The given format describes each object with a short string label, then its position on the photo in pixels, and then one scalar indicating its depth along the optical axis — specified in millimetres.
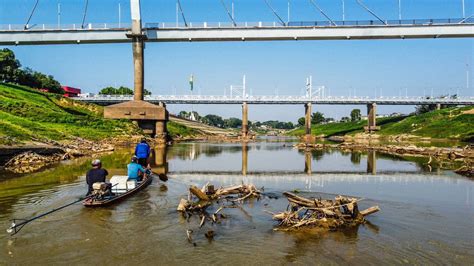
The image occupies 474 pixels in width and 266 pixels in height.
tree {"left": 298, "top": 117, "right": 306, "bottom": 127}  196762
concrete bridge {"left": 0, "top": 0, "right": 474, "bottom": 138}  48375
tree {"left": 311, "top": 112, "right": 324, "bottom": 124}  179125
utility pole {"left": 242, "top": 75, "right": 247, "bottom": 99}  117600
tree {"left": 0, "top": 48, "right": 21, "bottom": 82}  82750
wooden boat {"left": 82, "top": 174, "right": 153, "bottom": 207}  11625
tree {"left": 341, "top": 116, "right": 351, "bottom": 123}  170625
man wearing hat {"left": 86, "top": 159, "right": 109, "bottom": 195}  11953
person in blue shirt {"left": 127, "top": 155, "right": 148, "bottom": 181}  14598
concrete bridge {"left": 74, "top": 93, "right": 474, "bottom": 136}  101500
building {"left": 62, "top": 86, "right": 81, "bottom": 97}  113306
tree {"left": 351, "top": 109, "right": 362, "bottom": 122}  155250
